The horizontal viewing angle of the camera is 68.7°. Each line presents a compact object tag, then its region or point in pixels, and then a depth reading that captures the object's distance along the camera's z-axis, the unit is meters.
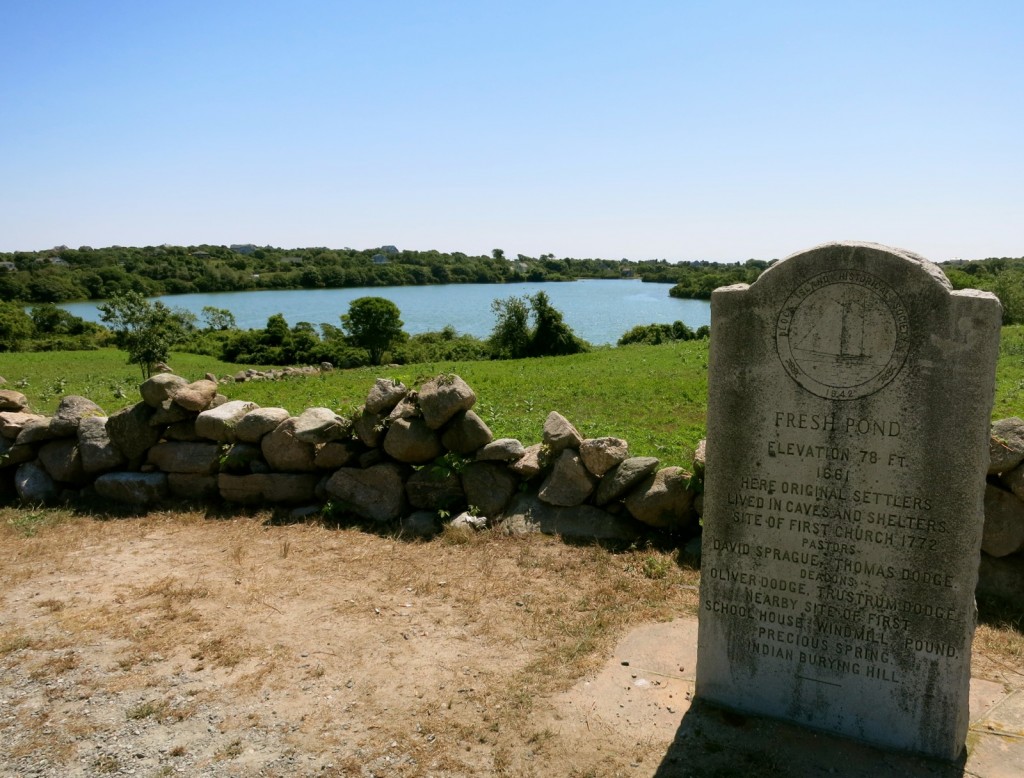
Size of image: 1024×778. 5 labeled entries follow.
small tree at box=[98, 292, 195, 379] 20.77
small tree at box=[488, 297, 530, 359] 38.59
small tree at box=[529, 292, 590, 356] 38.19
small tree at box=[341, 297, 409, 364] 36.97
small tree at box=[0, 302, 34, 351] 36.69
